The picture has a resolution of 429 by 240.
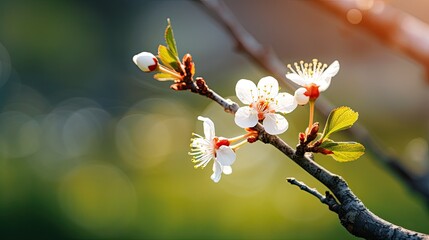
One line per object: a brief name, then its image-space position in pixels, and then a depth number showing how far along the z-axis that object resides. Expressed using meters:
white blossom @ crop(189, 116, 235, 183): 0.51
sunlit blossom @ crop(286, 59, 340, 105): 0.50
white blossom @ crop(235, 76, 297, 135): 0.49
